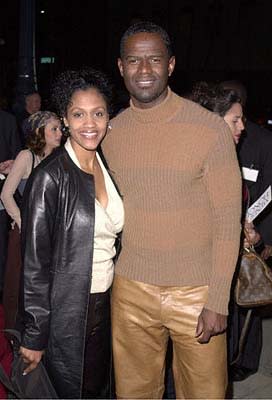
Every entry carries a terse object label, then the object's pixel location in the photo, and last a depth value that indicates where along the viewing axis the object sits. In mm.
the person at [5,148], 4621
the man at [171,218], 2262
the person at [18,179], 3701
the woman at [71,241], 2264
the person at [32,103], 7273
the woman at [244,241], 2961
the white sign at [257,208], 3018
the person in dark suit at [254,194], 3504
